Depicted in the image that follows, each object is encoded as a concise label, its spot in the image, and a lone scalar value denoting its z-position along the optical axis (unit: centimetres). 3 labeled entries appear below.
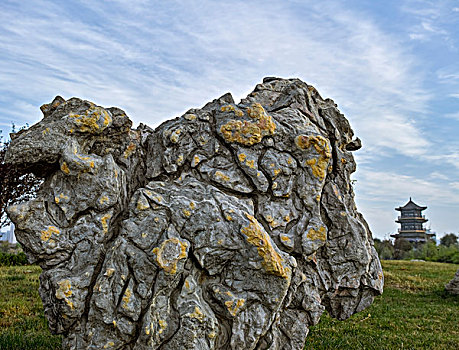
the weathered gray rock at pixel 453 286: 1395
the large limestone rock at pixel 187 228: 485
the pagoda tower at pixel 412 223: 5525
